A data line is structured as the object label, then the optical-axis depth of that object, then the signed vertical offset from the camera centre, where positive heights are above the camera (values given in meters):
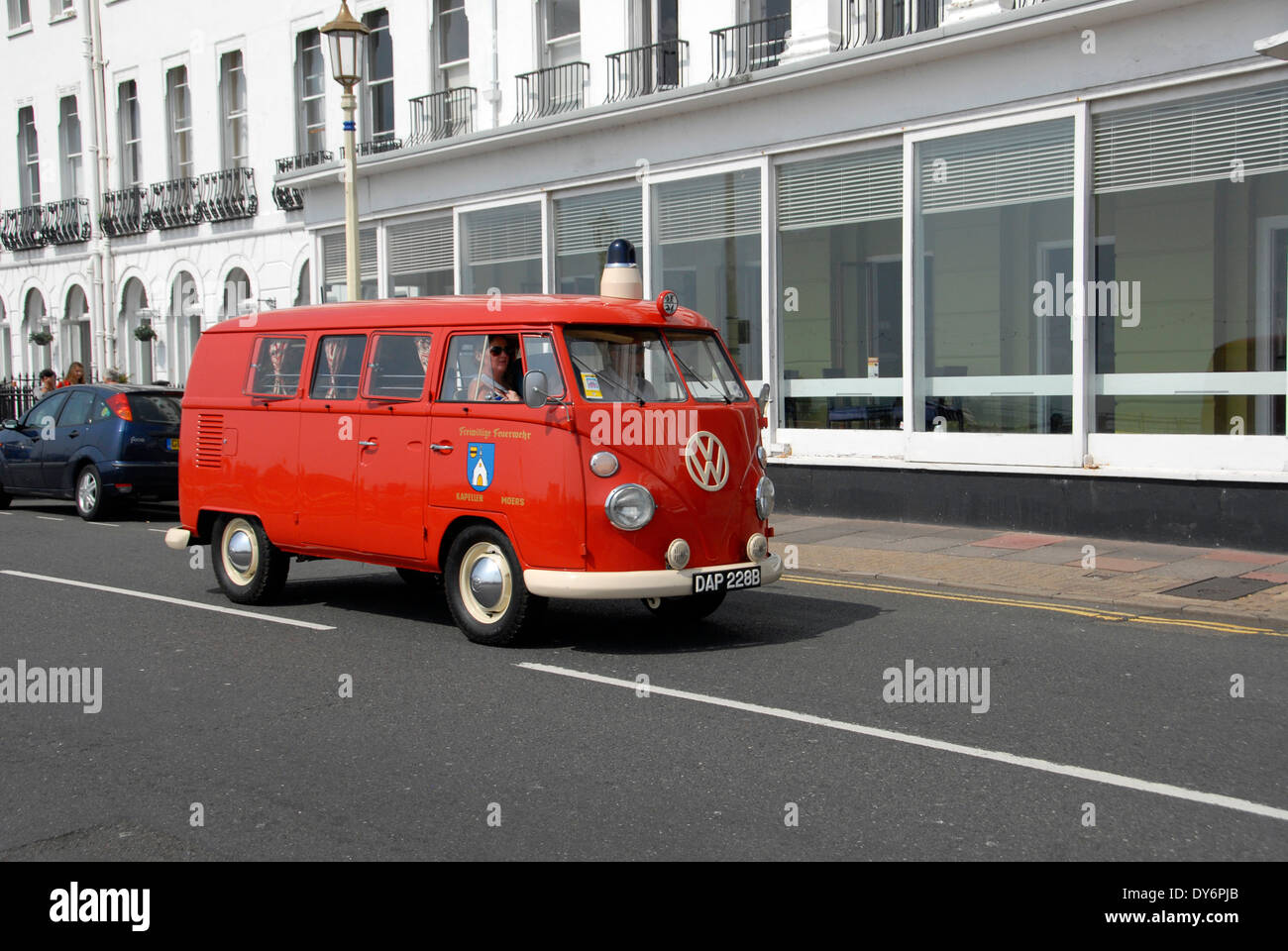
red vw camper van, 8.11 -0.45
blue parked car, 16.83 -0.72
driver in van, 8.59 +0.07
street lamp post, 15.94 +3.68
